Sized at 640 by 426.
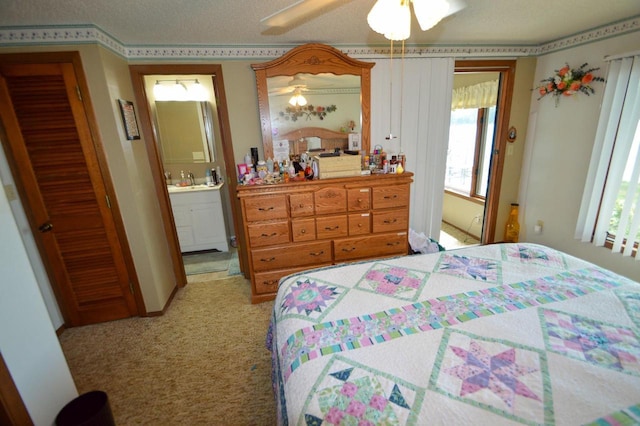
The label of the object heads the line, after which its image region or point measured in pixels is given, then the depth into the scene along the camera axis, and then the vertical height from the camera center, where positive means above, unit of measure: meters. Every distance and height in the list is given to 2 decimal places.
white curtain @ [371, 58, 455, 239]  2.80 +0.18
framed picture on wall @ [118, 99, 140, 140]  2.15 +0.26
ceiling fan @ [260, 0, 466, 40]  1.10 +0.51
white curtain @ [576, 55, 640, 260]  2.22 -0.26
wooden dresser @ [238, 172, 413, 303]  2.39 -0.73
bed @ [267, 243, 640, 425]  0.82 -0.78
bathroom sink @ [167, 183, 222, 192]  3.49 -0.50
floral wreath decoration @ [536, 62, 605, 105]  2.51 +0.44
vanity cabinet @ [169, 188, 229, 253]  3.49 -0.91
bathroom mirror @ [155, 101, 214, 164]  3.61 +0.24
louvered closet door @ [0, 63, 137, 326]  1.92 -0.26
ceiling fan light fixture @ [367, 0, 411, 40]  1.11 +0.49
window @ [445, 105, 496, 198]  3.79 -0.23
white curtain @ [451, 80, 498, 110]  3.33 +0.50
